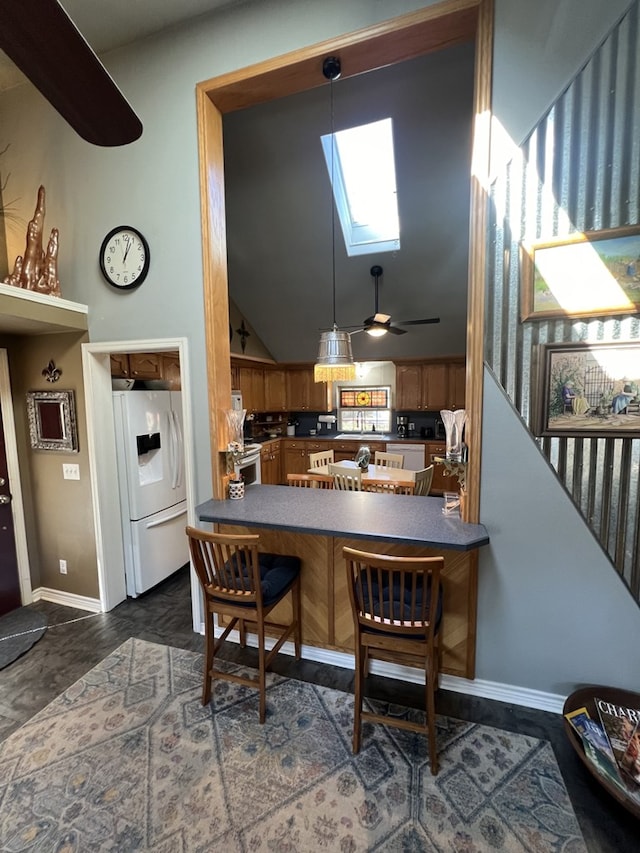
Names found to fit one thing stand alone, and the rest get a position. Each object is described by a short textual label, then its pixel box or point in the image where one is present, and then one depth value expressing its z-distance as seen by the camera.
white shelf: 2.22
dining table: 3.67
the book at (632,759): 1.49
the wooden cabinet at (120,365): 3.09
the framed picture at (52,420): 2.83
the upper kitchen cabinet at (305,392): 6.66
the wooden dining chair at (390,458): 4.27
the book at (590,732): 1.58
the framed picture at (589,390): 1.72
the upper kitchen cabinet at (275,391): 6.54
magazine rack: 1.68
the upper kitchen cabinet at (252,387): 5.78
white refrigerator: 2.96
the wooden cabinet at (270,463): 5.92
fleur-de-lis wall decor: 2.84
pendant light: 2.97
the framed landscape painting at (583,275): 1.68
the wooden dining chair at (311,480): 3.39
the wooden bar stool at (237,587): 1.84
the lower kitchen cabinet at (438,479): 5.71
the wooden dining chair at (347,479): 3.41
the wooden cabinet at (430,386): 5.91
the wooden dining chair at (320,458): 4.35
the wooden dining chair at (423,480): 3.28
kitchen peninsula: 1.93
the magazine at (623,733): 1.51
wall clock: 2.51
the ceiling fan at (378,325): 3.70
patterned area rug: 1.41
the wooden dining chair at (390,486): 3.21
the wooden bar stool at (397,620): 1.53
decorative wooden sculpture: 2.50
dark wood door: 2.89
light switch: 2.91
